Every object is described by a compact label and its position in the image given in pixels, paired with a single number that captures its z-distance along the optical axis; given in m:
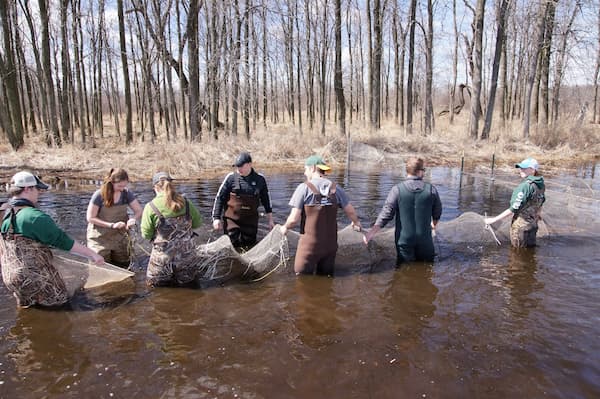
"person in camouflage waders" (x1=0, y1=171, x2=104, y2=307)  4.38
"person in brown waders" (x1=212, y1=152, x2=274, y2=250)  6.37
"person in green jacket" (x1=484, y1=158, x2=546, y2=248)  6.54
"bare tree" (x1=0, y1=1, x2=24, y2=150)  17.97
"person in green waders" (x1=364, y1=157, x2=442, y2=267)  5.71
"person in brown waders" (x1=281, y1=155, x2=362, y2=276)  5.30
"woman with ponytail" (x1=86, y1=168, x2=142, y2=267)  5.60
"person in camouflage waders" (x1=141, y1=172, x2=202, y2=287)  5.08
